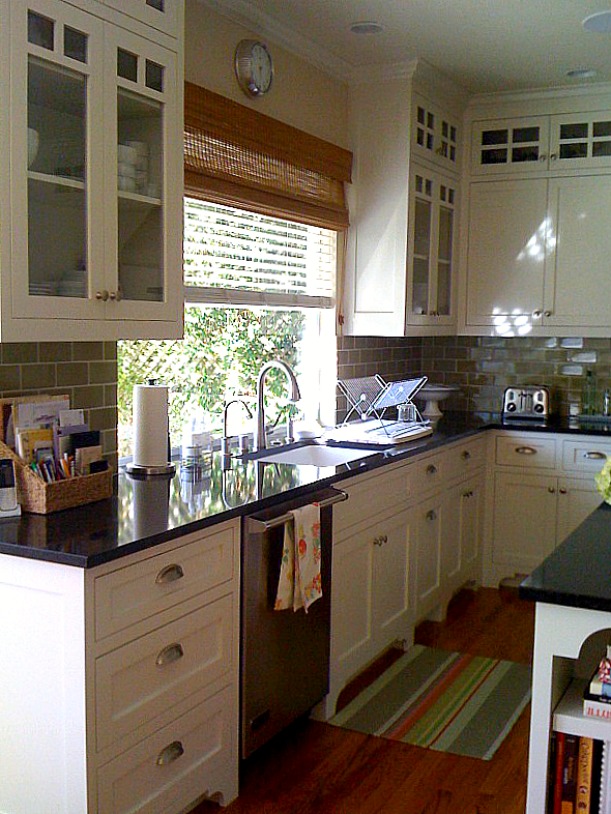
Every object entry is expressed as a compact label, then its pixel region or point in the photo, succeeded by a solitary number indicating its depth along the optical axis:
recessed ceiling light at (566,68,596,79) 4.44
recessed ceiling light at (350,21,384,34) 3.75
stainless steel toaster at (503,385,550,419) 5.06
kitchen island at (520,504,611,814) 1.97
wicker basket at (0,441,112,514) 2.47
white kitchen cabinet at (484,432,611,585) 4.72
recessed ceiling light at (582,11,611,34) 3.62
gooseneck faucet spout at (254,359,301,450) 3.50
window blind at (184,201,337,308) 3.51
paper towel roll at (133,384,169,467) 3.04
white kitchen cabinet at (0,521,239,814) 2.17
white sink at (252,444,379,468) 3.82
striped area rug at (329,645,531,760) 3.27
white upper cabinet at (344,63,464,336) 4.39
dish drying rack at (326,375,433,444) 4.05
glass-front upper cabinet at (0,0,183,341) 2.24
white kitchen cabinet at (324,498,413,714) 3.37
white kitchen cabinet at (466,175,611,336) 4.82
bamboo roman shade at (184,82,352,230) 3.35
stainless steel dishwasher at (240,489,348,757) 2.79
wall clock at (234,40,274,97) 3.59
